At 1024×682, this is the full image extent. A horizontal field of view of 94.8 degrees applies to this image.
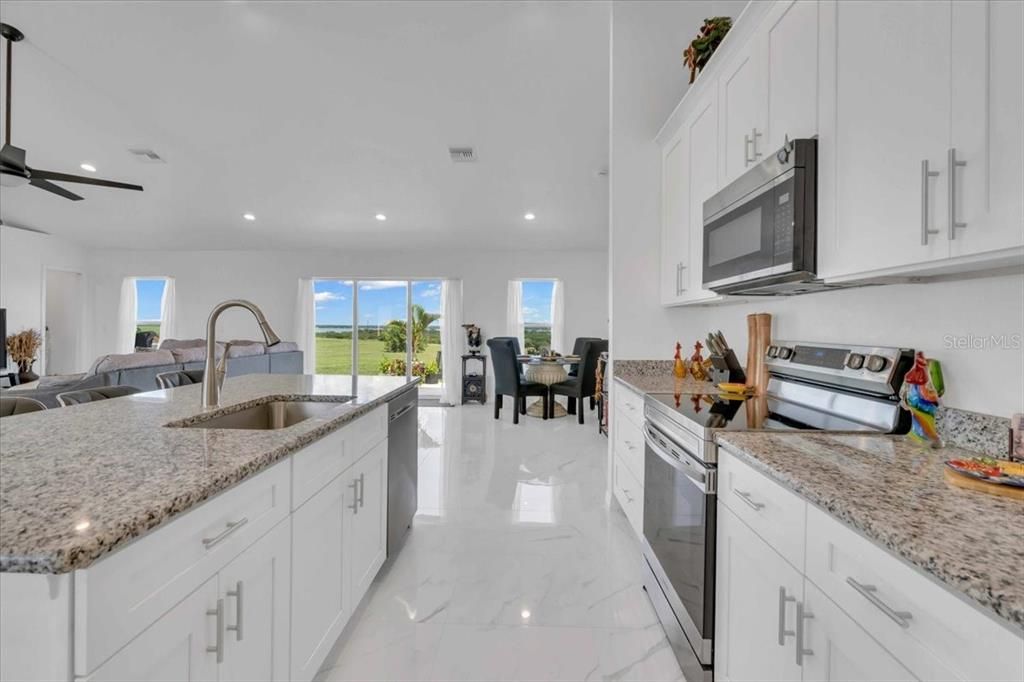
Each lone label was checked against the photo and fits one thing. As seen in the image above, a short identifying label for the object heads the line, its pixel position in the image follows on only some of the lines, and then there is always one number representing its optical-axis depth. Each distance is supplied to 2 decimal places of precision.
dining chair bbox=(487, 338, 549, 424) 5.47
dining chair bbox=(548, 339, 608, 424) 5.45
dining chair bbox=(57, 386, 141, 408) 2.08
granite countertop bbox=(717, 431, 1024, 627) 0.59
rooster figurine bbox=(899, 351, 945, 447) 1.28
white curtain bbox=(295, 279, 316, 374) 7.52
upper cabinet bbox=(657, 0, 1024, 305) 0.86
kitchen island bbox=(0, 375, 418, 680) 0.62
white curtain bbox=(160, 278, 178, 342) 7.68
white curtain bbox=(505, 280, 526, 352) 7.35
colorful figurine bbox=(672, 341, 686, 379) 2.75
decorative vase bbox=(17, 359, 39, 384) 6.16
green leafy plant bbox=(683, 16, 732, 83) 2.27
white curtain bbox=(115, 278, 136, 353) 7.70
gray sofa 3.15
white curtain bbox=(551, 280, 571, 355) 7.38
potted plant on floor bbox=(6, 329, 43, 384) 6.29
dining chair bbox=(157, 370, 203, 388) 2.63
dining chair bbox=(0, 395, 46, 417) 2.00
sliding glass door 7.52
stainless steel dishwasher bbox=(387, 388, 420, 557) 2.18
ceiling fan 2.83
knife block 2.45
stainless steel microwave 1.42
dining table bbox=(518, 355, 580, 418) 5.64
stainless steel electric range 1.40
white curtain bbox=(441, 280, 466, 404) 7.29
